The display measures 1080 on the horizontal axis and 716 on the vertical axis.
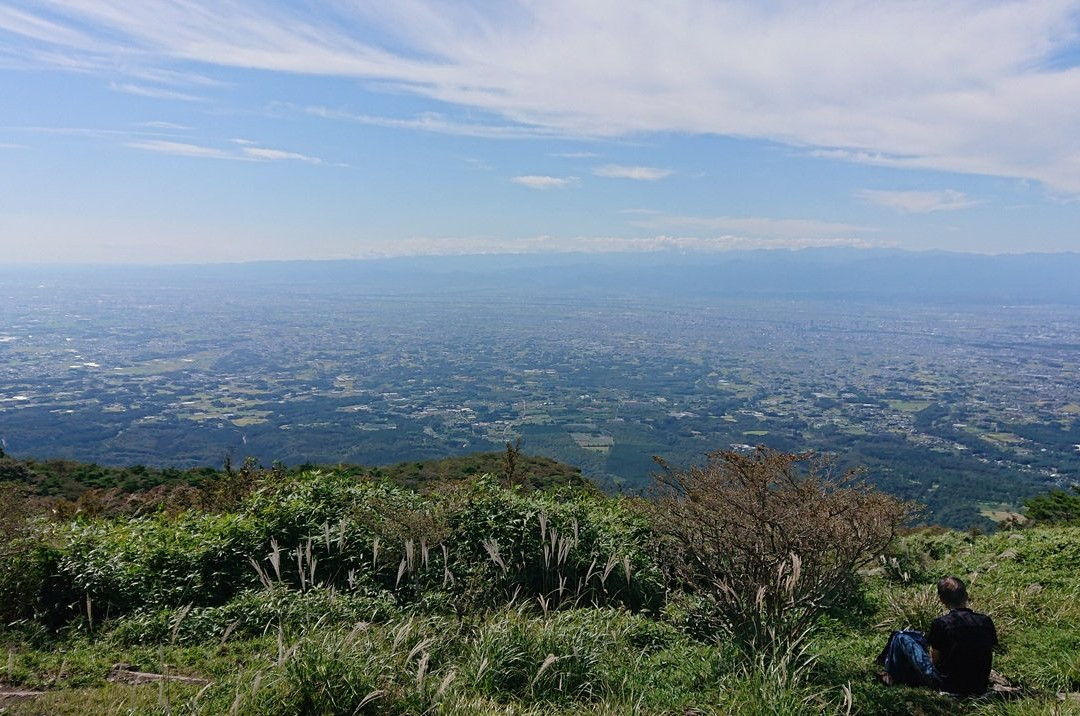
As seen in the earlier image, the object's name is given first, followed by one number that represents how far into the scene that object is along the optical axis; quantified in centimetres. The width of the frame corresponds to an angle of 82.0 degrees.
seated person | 391
